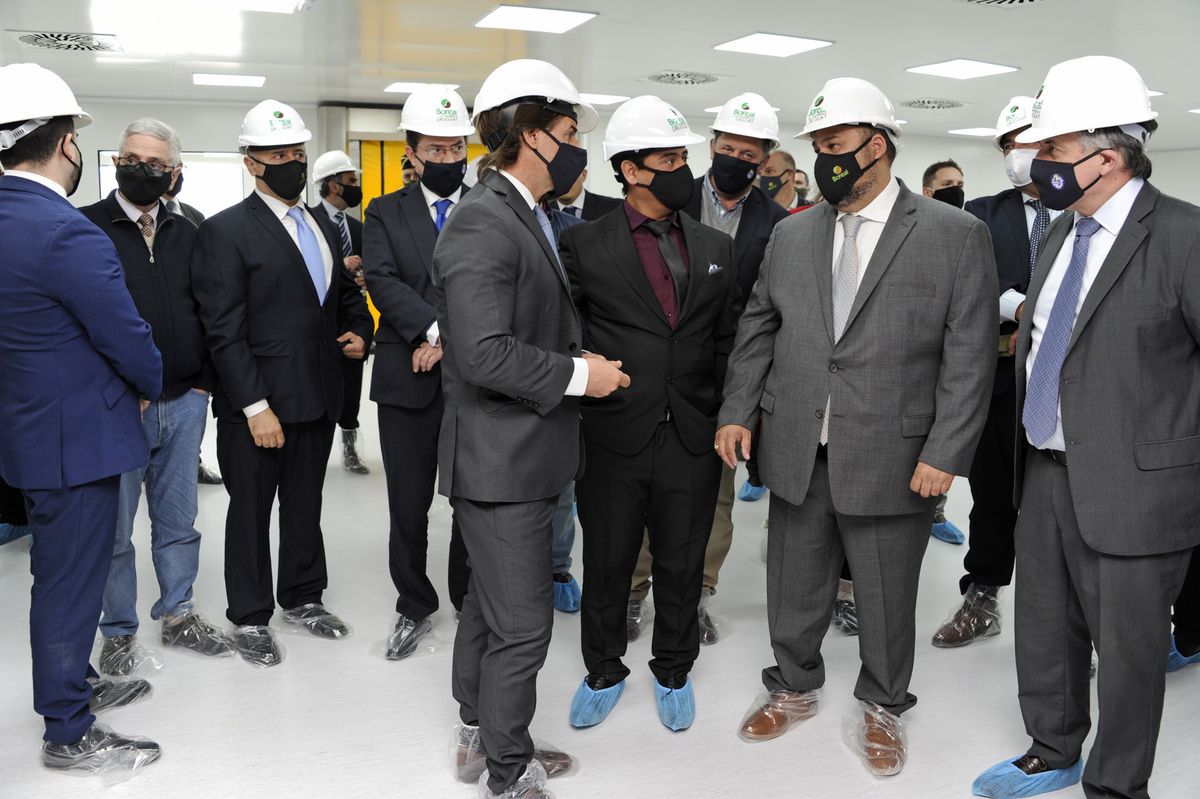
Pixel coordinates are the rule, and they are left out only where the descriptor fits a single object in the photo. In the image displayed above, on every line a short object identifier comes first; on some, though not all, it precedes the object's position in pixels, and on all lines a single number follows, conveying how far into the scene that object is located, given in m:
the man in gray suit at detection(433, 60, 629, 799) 2.20
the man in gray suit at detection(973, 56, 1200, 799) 2.20
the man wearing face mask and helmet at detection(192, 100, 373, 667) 3.17
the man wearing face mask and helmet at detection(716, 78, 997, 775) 2.53
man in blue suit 2.41
